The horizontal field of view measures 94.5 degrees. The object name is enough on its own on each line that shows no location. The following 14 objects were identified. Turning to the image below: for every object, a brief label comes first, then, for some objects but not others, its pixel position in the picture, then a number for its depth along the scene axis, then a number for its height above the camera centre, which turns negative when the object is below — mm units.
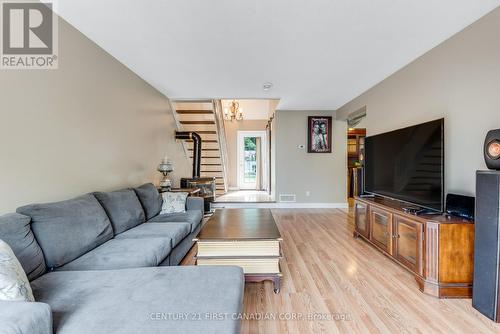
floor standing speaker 1637 -582
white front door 8125 +202
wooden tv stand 1956 -772
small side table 3957 -469
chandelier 6480 +1535
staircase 5348 +855
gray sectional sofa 1010 -695
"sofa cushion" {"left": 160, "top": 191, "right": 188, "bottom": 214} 3265 -541
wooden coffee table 2041 -787
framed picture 5587 +747
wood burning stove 4910 -336
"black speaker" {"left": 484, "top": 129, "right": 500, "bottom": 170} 1691 +120
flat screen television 2221 +12
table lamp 4031 -96
